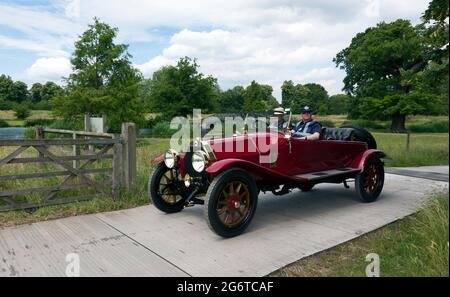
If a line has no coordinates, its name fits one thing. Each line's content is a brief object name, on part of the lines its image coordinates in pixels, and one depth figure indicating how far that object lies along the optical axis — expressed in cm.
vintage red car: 445
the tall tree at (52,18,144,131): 2250
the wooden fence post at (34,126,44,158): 892
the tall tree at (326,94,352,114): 3915
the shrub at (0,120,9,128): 3132
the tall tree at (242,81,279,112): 3282
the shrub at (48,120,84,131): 2186
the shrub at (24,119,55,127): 3015
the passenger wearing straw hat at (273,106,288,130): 528
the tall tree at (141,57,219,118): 4262
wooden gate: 529
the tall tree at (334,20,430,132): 2903
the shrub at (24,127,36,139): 1683
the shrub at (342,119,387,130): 3431
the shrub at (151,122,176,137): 3043
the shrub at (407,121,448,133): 1904
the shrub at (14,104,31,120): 3820
